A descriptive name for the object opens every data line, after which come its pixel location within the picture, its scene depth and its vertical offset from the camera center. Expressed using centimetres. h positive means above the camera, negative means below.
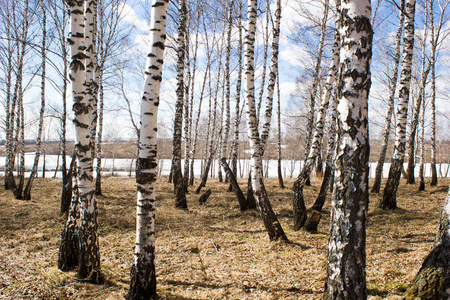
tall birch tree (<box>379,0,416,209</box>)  726 +129
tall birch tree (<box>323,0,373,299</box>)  245 -6
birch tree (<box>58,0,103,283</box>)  390 -15
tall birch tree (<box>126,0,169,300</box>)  339 -25
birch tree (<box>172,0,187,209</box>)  879 +125
